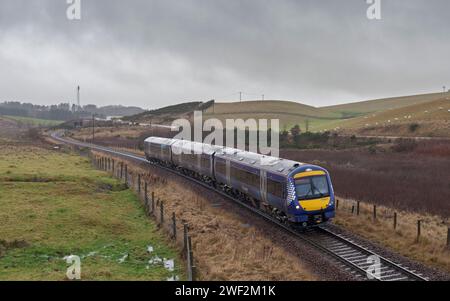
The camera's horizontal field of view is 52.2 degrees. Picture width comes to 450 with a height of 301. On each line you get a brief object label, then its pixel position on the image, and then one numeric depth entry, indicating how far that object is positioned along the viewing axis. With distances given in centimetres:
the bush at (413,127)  6861
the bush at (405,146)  5198
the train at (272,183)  2081
